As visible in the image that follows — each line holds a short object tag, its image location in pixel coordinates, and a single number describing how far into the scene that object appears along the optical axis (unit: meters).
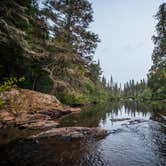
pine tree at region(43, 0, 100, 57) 22.64
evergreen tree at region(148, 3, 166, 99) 28.44
